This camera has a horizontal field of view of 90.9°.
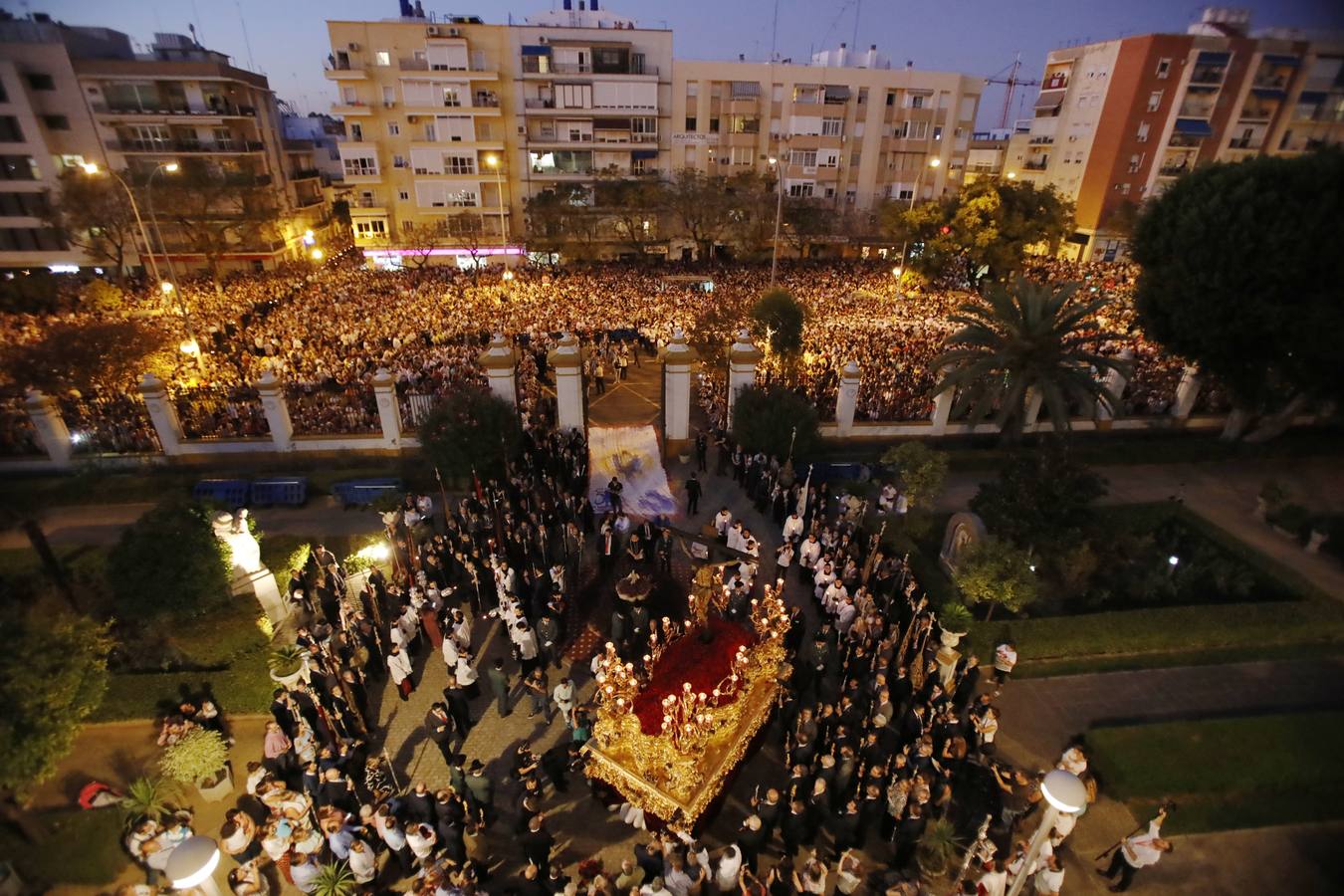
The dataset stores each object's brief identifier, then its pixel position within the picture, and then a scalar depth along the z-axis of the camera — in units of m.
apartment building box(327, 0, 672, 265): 43.00
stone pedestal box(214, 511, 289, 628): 11.85
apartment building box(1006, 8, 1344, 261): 45.16
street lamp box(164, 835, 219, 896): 5.68
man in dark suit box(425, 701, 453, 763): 8.91
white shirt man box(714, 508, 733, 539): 13.91
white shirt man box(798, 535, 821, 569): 12.80
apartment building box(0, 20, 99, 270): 36.19
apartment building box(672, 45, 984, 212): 45.94
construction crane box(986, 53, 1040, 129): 78.69
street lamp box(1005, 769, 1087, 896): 5.68
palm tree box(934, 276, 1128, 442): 16.16
